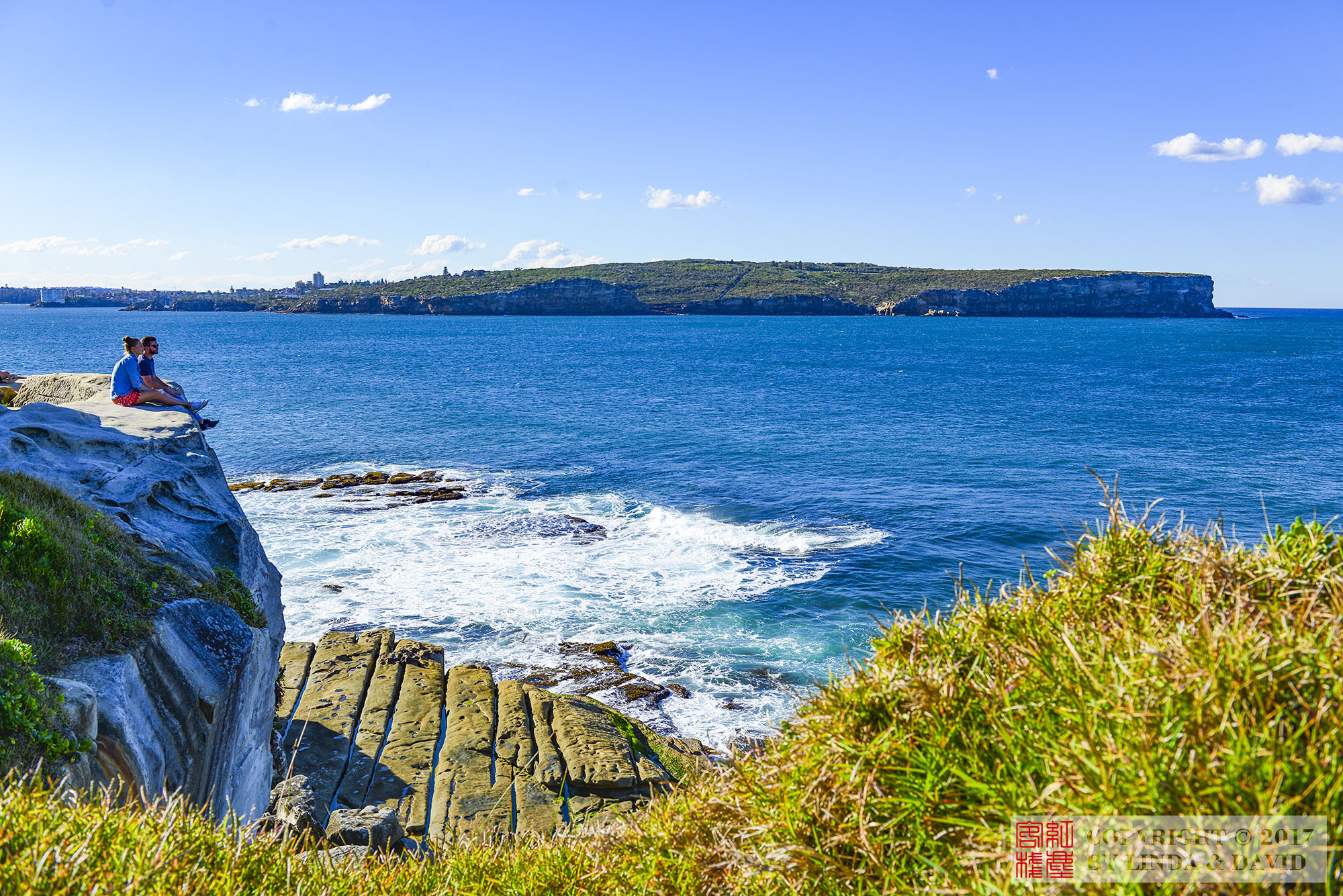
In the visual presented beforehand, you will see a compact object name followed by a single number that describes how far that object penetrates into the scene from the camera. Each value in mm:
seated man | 15125
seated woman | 14188
